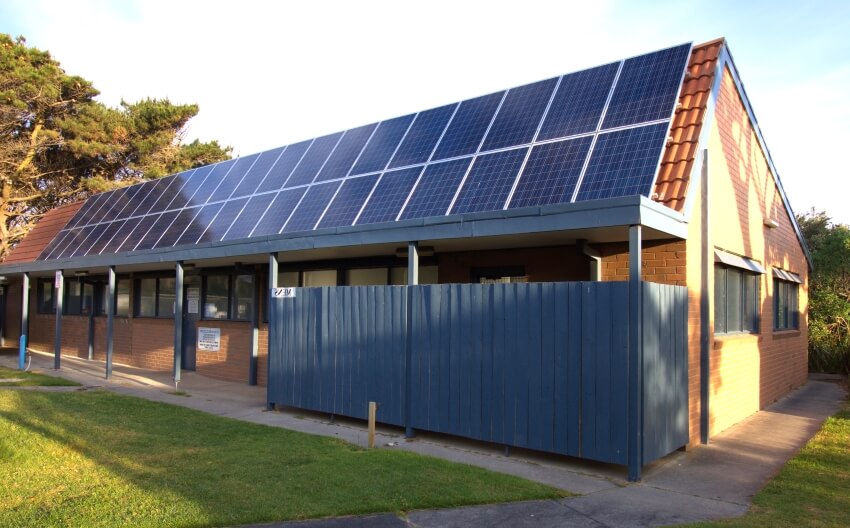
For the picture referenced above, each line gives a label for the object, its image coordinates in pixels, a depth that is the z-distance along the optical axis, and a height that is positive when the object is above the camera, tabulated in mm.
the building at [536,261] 7500 +740
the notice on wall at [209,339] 16047 -923
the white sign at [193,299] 16781 +76
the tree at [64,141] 28047 +7732
